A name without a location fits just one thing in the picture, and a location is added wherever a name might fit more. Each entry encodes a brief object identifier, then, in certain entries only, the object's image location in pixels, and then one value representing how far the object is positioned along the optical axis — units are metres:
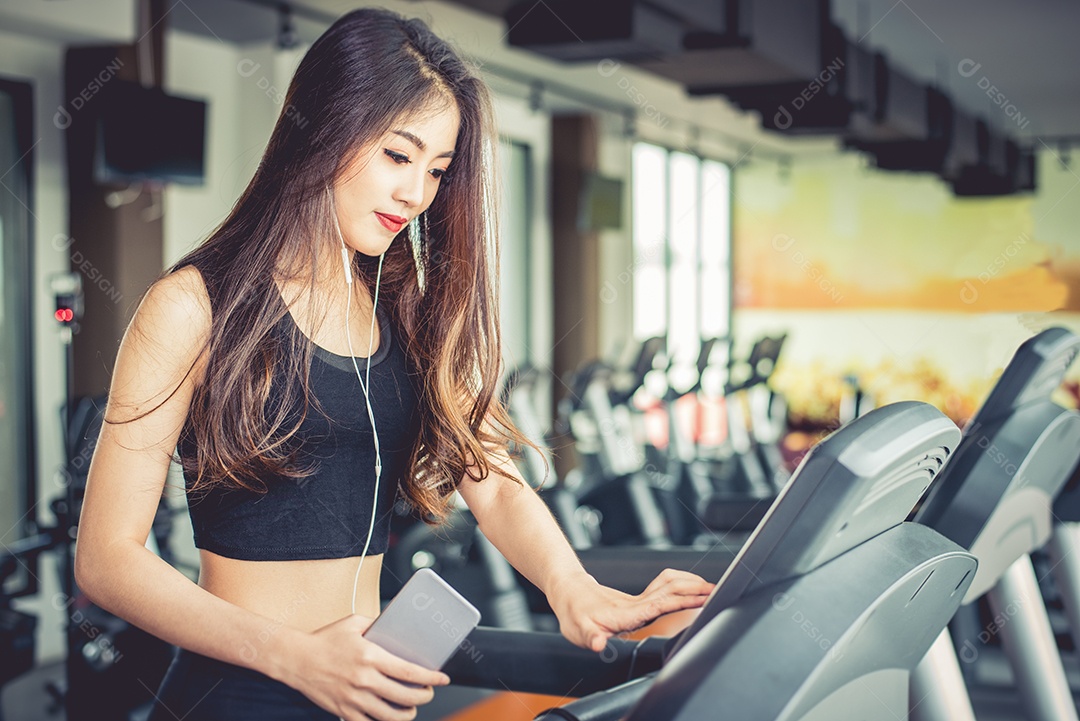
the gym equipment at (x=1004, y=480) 1.27
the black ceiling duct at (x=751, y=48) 4.06
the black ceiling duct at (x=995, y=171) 8.48
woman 1.06
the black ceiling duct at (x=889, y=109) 5.89
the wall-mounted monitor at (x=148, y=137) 3.86
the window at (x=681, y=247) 8.67
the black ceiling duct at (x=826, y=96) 5.01
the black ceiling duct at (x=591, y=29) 3.62
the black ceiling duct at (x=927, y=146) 7.11
